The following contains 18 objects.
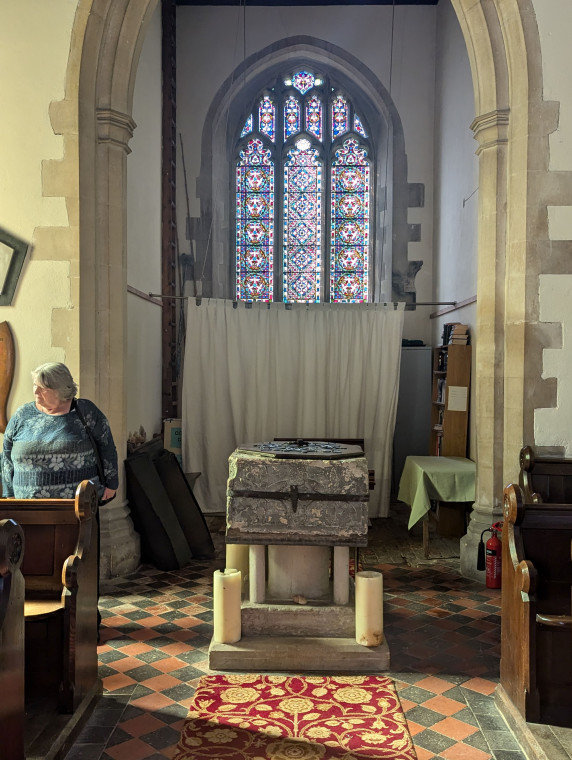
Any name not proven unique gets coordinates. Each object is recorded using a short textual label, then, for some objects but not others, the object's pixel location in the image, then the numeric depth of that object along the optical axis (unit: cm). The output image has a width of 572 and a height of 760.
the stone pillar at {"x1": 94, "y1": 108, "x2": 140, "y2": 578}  481
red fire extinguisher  465
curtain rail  697
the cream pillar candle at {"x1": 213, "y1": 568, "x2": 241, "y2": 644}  356
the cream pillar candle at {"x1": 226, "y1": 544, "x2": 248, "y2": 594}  394
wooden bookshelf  667
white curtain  709
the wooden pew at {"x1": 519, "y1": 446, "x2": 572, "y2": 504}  422
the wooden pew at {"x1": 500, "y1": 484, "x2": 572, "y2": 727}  280
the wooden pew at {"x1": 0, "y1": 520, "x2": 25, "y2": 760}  223
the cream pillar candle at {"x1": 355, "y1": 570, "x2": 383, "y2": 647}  354
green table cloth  558
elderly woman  338
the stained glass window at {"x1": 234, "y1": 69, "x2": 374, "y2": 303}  891
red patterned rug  267
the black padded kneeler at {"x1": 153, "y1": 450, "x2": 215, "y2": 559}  559
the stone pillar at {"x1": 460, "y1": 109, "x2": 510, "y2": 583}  482
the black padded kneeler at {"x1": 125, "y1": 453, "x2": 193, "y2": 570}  518
